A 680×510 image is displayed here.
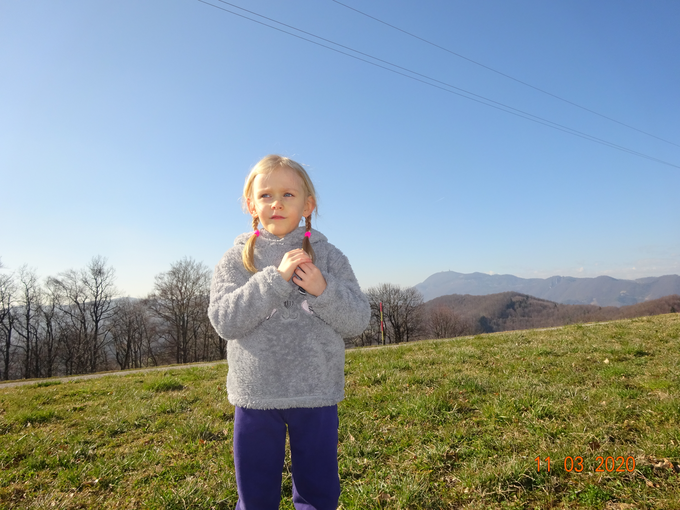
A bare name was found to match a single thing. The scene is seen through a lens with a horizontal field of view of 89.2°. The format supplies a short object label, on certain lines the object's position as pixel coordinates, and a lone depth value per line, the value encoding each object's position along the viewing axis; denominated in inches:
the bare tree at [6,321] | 1760.6
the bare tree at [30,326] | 1862.7
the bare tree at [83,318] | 1894.7
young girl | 76.3
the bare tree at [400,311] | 2699.3
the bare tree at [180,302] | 1851.6
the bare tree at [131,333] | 2105.9
